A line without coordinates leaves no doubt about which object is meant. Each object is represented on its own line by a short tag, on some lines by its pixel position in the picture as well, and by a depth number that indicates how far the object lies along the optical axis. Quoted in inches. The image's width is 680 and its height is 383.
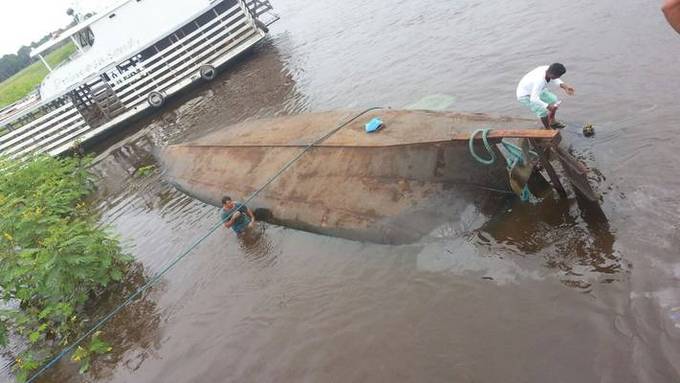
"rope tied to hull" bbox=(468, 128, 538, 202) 262.2
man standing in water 380.4
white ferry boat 831.1
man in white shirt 312.0
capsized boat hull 282.2
